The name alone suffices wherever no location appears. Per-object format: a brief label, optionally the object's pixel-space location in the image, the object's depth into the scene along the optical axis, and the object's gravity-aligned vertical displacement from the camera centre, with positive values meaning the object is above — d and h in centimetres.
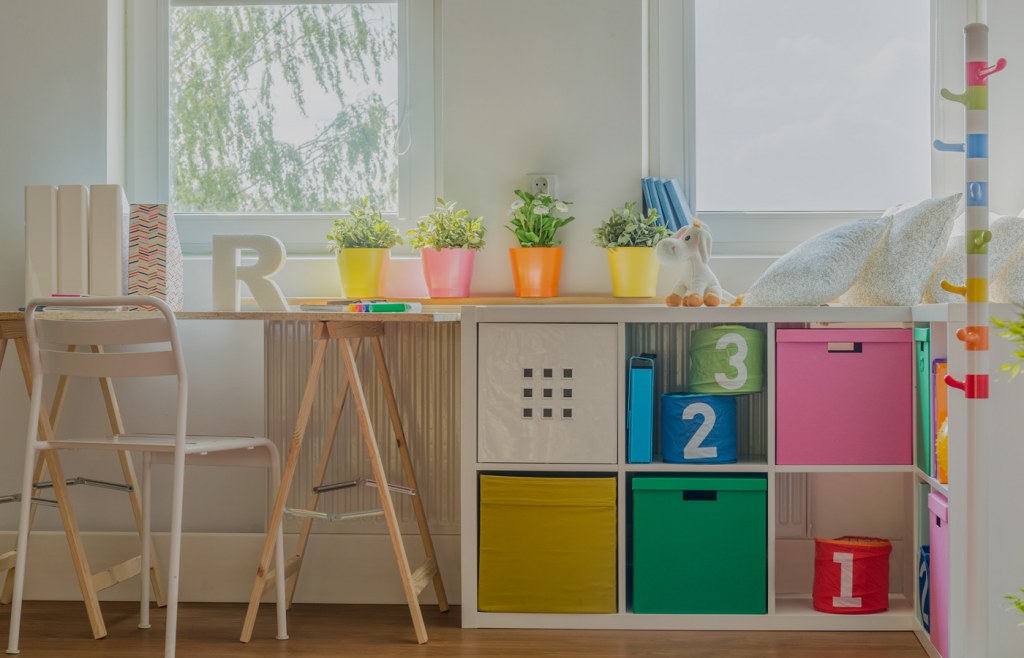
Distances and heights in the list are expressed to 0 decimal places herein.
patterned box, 241 +19
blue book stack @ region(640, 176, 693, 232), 256 +34
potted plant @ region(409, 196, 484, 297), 254 +21
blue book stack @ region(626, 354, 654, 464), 225 -20
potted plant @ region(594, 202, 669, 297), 250 +21
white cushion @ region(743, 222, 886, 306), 221 +14
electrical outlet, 258 +39
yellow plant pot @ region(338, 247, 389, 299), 256 +16
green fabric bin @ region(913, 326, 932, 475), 209 -15
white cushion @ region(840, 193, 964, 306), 218 +18
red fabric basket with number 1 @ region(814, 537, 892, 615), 225 -60
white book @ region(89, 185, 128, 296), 240 +23
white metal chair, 195 -8
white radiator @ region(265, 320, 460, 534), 254 -25
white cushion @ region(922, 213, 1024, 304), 210 +16
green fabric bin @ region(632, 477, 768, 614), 222 -52
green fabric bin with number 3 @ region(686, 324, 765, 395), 225 -8
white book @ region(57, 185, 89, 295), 240 +22
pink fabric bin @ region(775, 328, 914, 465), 221 -16
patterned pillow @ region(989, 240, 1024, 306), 200 +10
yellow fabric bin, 224 -52
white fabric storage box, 224 -16
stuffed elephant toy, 229 +16
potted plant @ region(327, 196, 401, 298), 256 +21
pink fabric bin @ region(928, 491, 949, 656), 195 -52
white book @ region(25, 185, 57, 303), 240 +21
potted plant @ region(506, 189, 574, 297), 254 +21
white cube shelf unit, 222 -22
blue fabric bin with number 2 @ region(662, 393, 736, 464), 227 -25
